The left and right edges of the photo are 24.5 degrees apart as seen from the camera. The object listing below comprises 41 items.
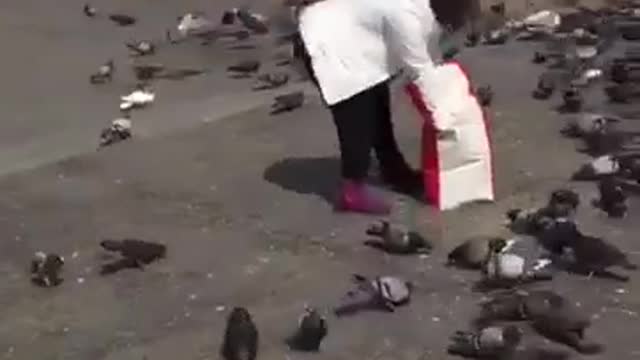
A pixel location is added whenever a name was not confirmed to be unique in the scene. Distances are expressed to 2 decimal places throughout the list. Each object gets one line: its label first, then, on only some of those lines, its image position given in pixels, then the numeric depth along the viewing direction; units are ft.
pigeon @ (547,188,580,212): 19.60
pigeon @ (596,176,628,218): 19.70
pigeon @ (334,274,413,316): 16.78
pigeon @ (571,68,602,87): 26.99
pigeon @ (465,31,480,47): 30.96
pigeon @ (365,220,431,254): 18.70
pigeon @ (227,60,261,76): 32.30
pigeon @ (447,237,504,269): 18.08
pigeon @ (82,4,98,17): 40.12
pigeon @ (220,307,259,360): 15.44
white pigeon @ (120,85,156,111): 29.58
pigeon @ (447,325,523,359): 15.15
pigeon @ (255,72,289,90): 30.32
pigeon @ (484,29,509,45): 32.68
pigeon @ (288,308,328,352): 15.74
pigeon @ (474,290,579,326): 16.14
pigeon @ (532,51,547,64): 30.07
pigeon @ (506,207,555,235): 18.93
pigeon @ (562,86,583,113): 25.39
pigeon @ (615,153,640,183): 20.85
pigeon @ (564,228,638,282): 17.69
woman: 19.70
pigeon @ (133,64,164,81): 32.38
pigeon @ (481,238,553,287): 17.30
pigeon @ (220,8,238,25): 37.52
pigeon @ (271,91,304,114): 27.20
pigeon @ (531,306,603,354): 15.51
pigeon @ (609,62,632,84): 27.07
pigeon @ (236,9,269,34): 36.78
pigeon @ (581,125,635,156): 22.61
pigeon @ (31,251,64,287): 18.39
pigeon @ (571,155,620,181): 21.11
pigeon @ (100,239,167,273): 18.83
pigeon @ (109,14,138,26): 38.83
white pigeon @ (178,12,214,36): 37.22
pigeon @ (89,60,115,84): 32.30
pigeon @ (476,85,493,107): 26.43
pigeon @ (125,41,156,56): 35.04
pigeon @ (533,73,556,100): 26.71
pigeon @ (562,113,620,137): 23.34
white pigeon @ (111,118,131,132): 26.56
